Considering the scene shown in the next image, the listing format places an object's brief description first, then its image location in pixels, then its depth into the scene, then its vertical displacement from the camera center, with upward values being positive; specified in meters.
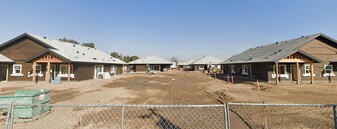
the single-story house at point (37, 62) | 23.09 +0.71
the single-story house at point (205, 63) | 62.88 +1.27
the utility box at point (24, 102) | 6.82 -1.41
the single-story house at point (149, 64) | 54.64 +0.86
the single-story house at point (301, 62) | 21.31 +0.49
